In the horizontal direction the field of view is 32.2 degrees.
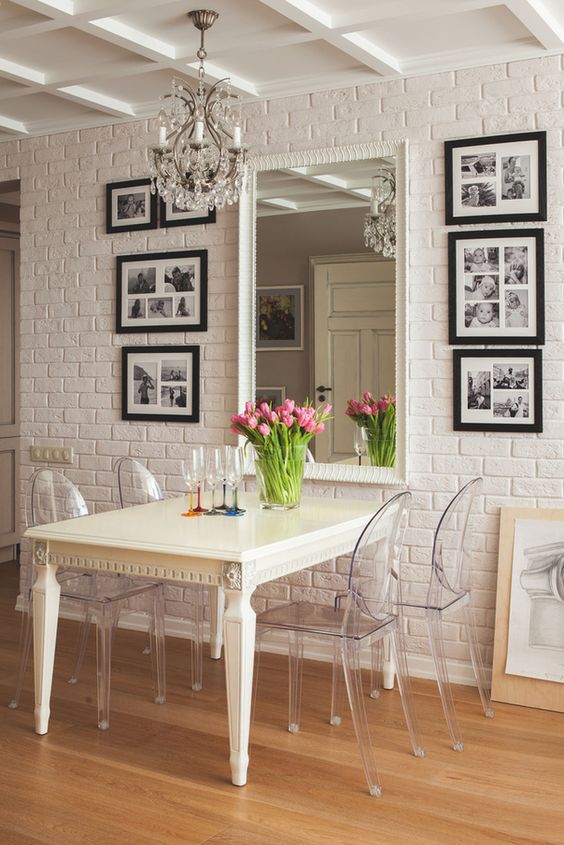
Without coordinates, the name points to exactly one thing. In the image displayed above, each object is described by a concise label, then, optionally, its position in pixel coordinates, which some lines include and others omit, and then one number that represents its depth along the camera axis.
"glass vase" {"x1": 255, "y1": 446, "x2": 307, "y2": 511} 3.82
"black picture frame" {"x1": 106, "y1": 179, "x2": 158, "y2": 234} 4.84
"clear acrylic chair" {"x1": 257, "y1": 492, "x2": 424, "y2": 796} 3.11
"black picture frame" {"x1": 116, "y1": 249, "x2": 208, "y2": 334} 4.69
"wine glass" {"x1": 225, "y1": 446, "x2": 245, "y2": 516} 3.68
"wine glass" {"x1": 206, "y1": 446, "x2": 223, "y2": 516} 3.68
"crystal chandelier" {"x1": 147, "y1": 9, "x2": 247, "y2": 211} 3.37
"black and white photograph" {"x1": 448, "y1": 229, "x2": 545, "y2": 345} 3.90
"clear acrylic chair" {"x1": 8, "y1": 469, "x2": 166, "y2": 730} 3.62
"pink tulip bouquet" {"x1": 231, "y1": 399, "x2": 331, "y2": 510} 3.79
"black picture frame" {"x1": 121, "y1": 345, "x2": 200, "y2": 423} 4.73
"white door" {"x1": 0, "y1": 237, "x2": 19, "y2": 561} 6.59
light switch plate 5.13
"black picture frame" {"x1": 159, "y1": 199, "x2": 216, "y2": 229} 4.66
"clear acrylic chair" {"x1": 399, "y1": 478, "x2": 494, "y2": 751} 3.51
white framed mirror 4.18
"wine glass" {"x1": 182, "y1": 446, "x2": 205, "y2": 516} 3.68
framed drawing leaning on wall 3.80
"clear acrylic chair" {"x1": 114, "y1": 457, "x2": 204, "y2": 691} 4.38
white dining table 3.02
